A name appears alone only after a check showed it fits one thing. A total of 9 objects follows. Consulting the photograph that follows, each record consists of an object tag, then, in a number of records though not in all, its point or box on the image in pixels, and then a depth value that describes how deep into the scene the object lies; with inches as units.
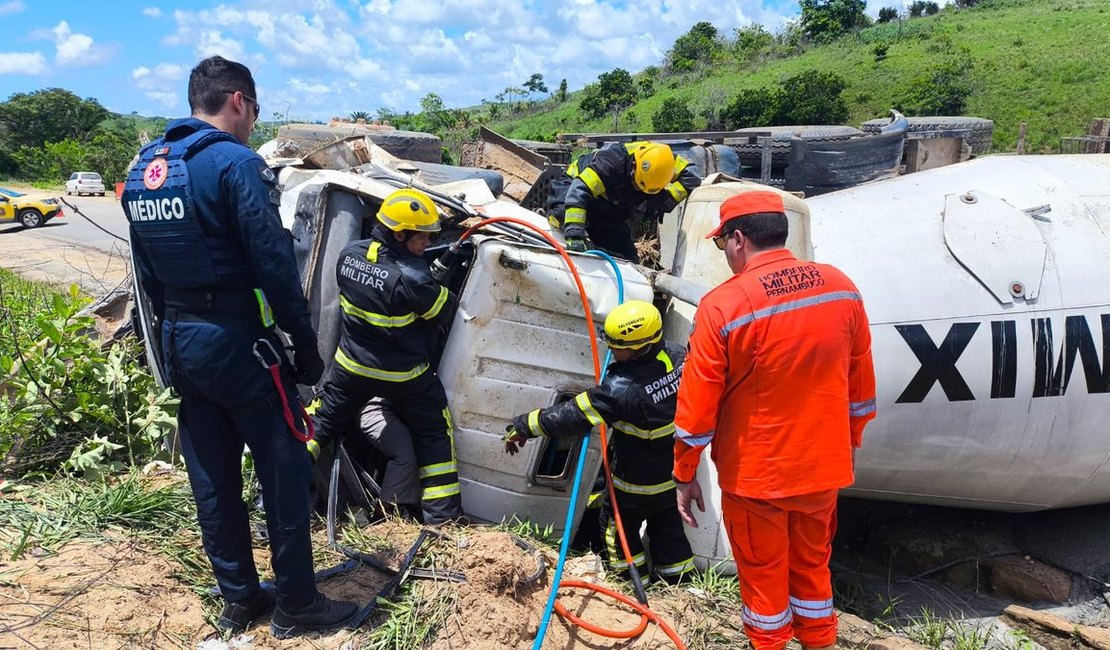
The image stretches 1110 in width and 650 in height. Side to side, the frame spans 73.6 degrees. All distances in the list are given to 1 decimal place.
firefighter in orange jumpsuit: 88.4
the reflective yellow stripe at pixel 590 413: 115.9
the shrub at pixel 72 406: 139.4
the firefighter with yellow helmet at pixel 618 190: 165.3
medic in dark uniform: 85.7
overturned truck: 131.3
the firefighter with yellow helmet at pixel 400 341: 123.2
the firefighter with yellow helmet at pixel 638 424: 115.3
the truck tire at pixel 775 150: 254.5
